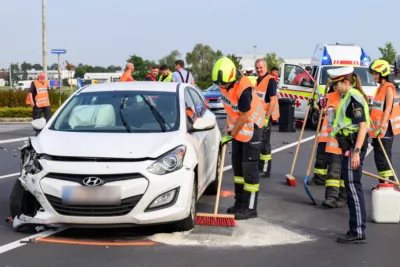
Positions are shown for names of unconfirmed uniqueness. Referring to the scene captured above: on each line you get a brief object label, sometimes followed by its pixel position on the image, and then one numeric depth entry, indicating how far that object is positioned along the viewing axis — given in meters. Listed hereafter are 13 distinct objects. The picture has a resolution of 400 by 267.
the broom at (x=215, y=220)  6.61
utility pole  28.70
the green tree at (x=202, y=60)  68.00
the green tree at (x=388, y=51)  78.12
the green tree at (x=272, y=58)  75.15
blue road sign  23.86
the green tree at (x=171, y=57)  67.00
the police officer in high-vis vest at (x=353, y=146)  6.13
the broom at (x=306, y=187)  8.16
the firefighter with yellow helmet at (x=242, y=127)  6.88
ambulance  18.67
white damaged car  5.77
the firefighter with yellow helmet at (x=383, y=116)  8.26
